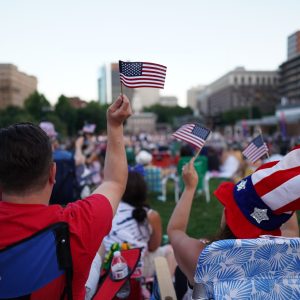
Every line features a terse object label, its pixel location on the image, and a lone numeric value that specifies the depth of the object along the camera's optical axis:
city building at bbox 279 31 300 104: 86.49
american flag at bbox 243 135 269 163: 3.22
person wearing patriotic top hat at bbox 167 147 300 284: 1.48
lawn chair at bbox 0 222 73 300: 1.14
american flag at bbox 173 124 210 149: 2.82
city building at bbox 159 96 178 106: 195.00
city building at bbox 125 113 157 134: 101.81
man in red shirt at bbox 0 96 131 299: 1.17
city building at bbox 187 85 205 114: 194.48
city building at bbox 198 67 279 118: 115.12
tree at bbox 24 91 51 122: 57.12
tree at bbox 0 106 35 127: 47.19
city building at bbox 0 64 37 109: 90.44
